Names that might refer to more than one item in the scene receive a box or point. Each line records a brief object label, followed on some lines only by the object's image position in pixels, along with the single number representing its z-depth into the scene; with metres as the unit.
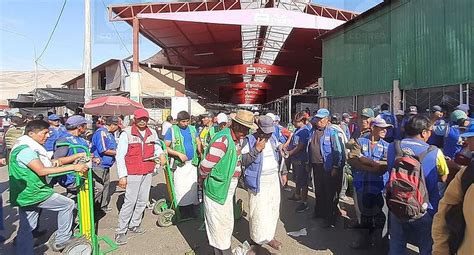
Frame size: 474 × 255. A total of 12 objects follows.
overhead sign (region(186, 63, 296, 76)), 27.83
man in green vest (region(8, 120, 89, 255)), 3.53
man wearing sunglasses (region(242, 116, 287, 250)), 3.68
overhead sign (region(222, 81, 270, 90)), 38.09
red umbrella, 9.66
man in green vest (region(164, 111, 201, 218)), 5.39
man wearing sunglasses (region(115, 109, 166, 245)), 4.60
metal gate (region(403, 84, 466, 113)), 8.55
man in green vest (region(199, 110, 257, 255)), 3.38
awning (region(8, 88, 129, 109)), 11.74
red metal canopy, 16.50
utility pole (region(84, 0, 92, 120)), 12.10
